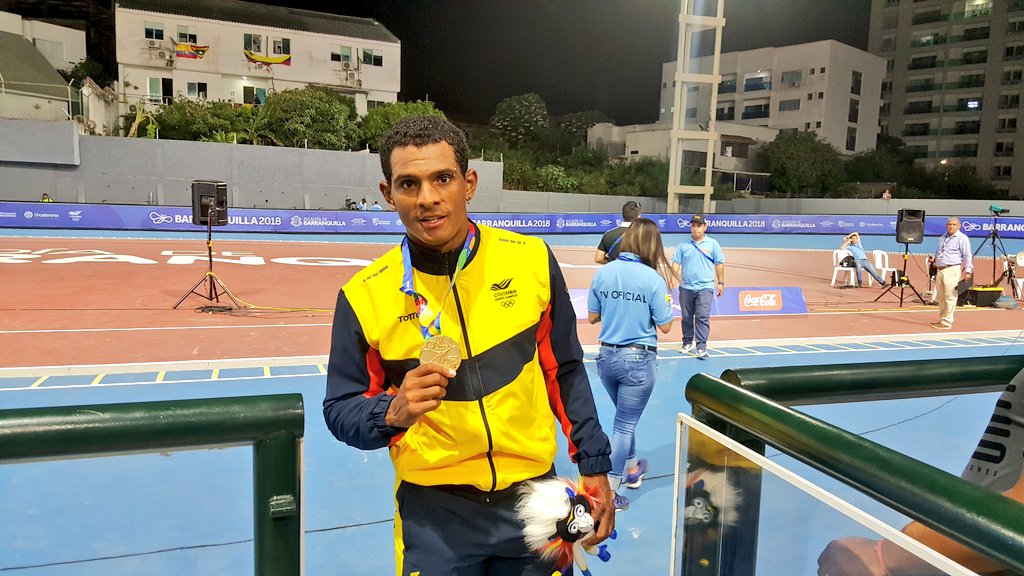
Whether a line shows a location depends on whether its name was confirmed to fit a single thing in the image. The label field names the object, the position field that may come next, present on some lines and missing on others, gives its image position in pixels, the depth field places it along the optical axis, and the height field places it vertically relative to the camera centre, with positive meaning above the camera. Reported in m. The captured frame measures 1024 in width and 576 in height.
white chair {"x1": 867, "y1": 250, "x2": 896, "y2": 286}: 18.19 -1.20
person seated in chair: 17.11 -0.89
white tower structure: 34.38 +7.23
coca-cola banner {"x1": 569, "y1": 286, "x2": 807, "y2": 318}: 13.21 -1.69
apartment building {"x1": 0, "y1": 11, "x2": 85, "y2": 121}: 32.72 +7.19
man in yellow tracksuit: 2.07 -0.52
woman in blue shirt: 5.17 -0.90
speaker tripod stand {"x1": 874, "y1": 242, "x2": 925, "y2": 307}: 14.45 -1.32
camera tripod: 16.28 -1.31
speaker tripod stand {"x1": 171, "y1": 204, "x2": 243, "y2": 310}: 12.04 -1.82
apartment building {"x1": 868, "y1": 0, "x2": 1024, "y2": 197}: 66.62 +14.75
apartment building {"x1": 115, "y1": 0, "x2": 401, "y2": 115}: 44.22 +9.74
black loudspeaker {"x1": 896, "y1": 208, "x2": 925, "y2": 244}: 14.27 -0.14
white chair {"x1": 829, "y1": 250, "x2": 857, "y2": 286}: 17.95 -1.37
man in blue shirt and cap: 9.43 -0.88
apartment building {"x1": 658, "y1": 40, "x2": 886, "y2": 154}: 67.19 +12.78
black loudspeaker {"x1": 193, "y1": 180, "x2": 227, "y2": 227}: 11.83 -0.11
